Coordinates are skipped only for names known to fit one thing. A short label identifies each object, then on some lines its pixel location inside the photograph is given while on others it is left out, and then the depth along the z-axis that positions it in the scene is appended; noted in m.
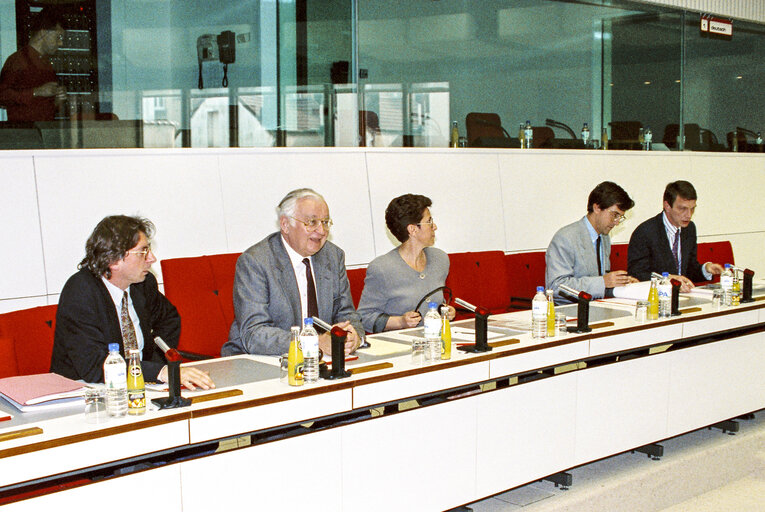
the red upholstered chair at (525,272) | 5.60
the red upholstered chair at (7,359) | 2.79
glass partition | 4.41
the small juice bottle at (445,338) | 2.96
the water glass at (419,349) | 2.93
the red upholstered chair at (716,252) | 6.71
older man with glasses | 3.20
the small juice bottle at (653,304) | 3.88
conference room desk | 2.08
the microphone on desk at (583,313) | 3.46
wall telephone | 4.78
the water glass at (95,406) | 2.09
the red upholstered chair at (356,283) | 4.57
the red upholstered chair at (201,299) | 4.00
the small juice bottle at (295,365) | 2.50
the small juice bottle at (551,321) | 3.40
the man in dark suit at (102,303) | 2.70
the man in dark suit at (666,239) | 5.04
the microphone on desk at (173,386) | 2.21
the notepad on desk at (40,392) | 2.20
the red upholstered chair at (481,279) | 5.14
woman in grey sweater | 3.89
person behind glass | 4.08
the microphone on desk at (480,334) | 3.04
